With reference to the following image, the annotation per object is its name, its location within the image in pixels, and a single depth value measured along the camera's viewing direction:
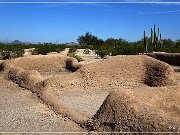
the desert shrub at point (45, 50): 20.97
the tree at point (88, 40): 41.45
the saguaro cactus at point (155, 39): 18.45
